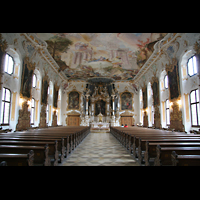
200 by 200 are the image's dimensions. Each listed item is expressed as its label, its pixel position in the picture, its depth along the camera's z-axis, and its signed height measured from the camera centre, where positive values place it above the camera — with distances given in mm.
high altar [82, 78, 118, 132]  23891 +2919
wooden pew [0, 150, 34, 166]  2819 -727
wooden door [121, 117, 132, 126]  24723 -186
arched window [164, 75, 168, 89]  15066 +3596
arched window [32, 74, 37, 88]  14865 +3621
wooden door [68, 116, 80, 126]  24423 -133
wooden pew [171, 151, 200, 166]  2826 -733
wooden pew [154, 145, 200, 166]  3469 -725
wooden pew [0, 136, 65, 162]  4781 -709
